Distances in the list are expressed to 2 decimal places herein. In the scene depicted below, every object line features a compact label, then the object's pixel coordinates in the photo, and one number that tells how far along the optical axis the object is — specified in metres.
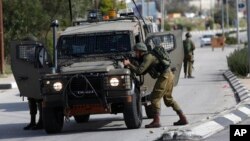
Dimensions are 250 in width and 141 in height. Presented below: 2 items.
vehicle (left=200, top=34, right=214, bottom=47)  87.50
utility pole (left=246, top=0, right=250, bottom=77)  23.79
